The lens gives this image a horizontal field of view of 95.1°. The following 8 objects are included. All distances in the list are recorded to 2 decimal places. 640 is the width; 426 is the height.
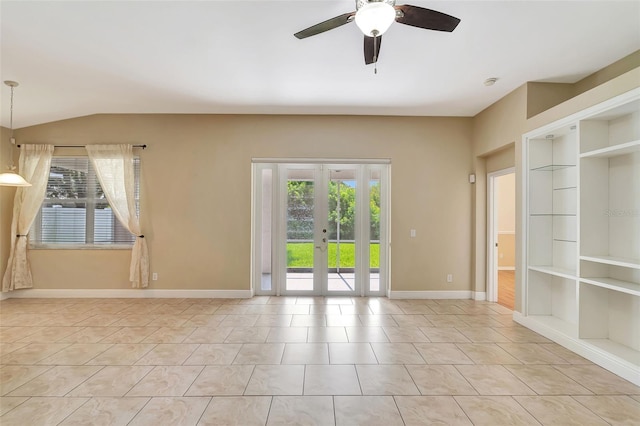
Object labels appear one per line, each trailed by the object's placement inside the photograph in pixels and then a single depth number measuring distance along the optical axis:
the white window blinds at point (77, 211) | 5.00
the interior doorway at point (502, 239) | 4.87
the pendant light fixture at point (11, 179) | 3.66
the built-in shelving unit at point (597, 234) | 2.76
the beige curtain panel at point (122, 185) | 4.86
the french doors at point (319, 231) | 5.20
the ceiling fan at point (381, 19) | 1.83
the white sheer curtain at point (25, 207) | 4.80
